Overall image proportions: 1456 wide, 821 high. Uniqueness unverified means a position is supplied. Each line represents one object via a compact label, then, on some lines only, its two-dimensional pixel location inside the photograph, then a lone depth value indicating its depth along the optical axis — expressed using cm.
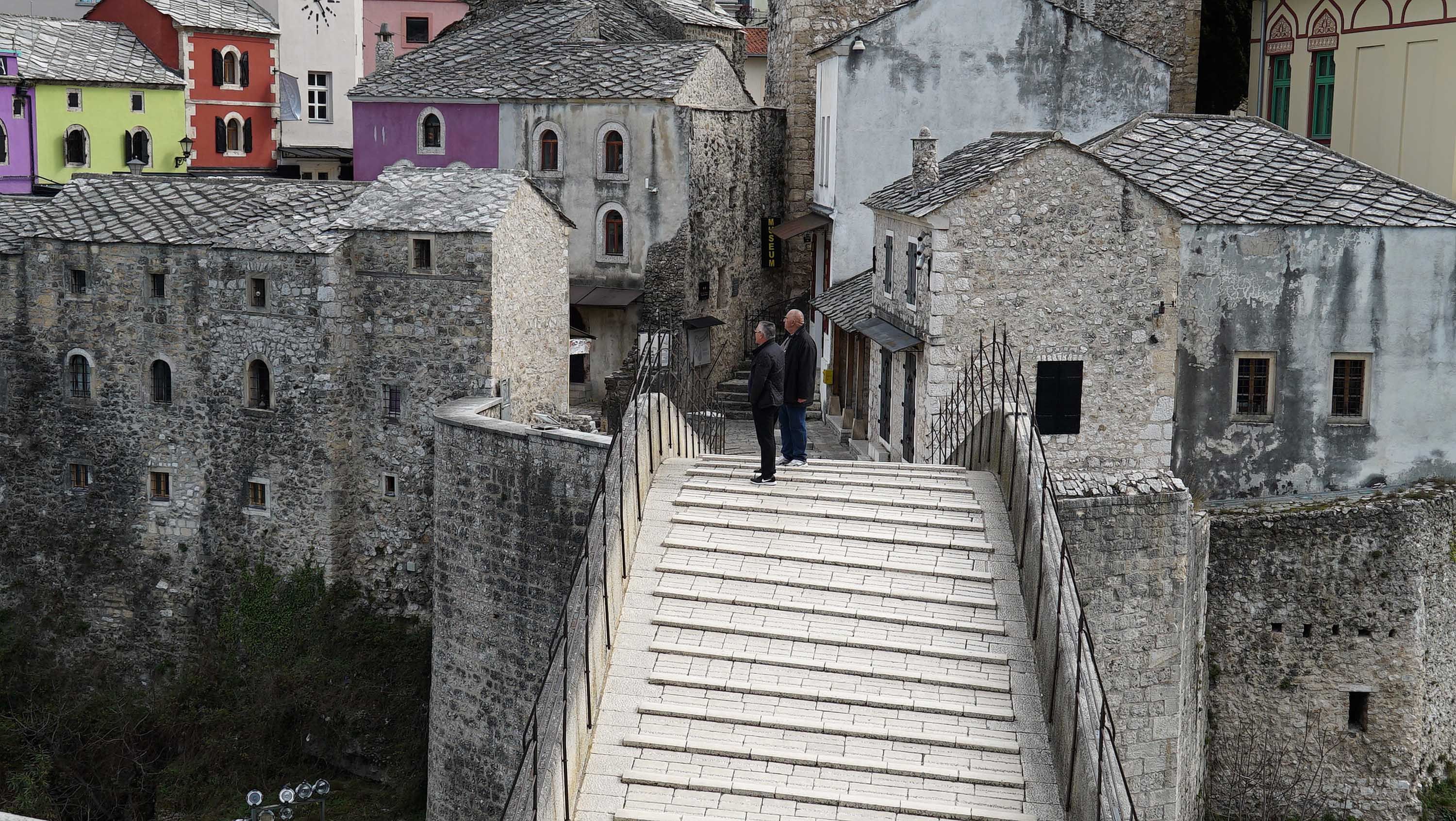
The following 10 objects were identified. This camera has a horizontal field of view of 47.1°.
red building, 3884
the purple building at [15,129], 3375
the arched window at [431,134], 3136
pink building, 4516
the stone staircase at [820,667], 998
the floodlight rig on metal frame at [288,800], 1928
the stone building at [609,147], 3014
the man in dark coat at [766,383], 1402
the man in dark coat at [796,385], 1423
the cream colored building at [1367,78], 2400
